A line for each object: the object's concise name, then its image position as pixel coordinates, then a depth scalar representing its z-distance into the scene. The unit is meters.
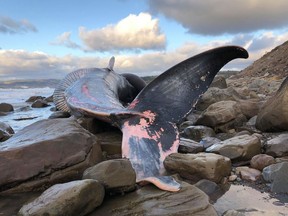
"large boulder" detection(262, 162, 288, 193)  2.29
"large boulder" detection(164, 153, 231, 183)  2.46
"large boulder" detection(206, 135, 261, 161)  2.85
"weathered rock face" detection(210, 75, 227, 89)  8.49
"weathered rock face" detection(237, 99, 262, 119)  4.69
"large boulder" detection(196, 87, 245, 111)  5.63
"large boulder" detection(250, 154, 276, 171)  2.68
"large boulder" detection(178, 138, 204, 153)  3.05
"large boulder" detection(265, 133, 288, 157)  2.89
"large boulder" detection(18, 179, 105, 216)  1.78
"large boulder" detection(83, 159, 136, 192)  2.03
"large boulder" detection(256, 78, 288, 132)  3.58
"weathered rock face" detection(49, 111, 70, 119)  5.55
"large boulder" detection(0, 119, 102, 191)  2.33
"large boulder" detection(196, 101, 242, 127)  4.06
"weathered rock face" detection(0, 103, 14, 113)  8.55
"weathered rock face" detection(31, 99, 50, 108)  9.82
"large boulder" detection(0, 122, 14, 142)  4.05
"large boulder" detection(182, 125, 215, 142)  3.84
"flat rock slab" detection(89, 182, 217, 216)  1.80
